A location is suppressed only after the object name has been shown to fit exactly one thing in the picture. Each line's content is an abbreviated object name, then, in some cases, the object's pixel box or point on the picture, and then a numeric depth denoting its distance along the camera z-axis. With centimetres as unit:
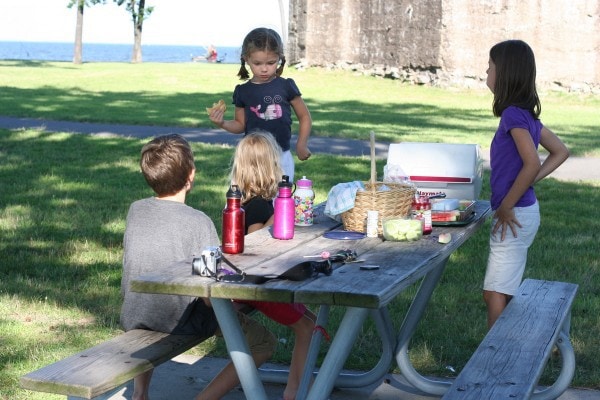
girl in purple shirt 462
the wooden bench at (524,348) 343
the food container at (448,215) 456
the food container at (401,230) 411
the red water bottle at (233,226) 374
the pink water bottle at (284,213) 406
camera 336
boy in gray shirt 396
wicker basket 427
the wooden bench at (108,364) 330
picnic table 322
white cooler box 509
